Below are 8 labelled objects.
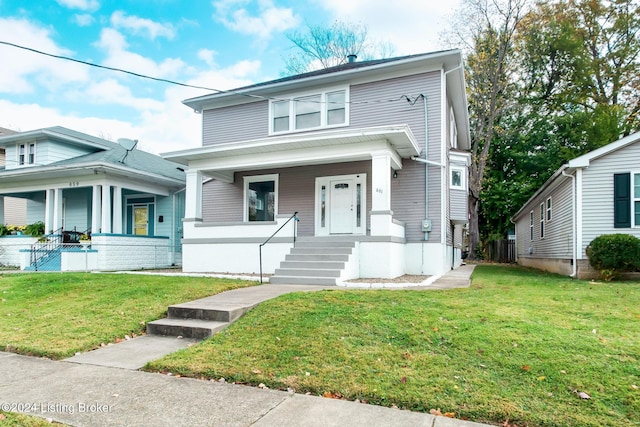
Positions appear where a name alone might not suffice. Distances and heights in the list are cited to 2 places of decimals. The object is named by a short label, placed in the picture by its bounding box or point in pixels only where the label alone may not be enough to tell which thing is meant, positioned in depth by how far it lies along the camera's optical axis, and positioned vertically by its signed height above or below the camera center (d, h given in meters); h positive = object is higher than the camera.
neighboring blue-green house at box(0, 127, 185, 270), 14.00 +0.91
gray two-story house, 9.83 +1.44
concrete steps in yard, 5.26 -1.40
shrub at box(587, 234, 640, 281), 9.80 -0.77
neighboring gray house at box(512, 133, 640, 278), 10.58 +0.74
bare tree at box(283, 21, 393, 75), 27.33 +12.51
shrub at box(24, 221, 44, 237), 15.72 -0.31
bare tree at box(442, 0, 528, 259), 21.84 +9.34
